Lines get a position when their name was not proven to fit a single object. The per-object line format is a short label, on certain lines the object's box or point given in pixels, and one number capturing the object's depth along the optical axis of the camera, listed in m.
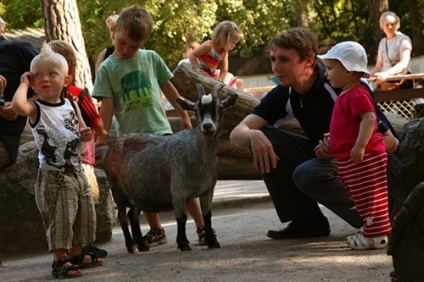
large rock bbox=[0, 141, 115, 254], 11.38
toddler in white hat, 8.36
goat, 9.25
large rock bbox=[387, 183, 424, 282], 5.65
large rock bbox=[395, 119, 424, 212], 9.06
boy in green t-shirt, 10.03
